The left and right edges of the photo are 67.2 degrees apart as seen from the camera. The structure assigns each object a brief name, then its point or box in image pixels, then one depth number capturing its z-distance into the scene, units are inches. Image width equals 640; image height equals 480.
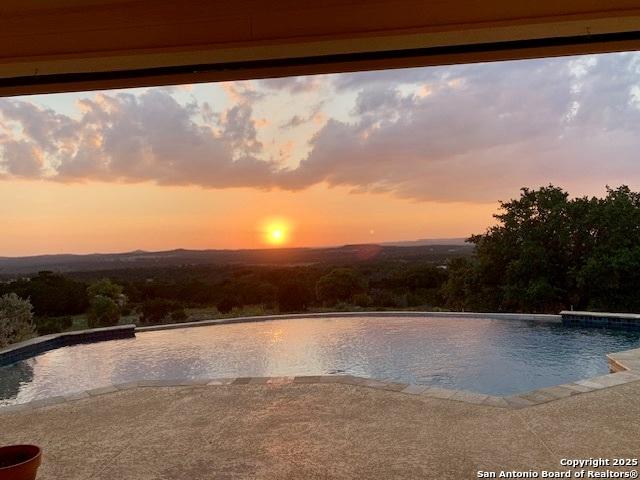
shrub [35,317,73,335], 493.7
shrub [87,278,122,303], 594.5
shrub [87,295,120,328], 535.2
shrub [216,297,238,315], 636.7
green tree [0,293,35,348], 364.8
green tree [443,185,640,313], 514.0
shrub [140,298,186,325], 572.1
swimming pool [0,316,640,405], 291.3
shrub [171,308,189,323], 563.0
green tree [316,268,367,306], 649.4
